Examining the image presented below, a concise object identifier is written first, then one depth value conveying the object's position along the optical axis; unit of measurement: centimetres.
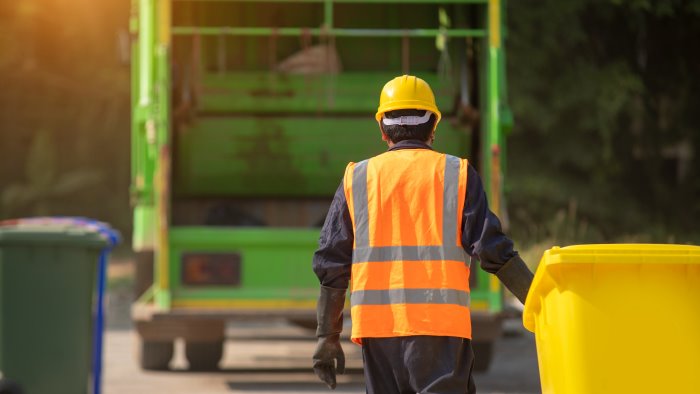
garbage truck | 1970
